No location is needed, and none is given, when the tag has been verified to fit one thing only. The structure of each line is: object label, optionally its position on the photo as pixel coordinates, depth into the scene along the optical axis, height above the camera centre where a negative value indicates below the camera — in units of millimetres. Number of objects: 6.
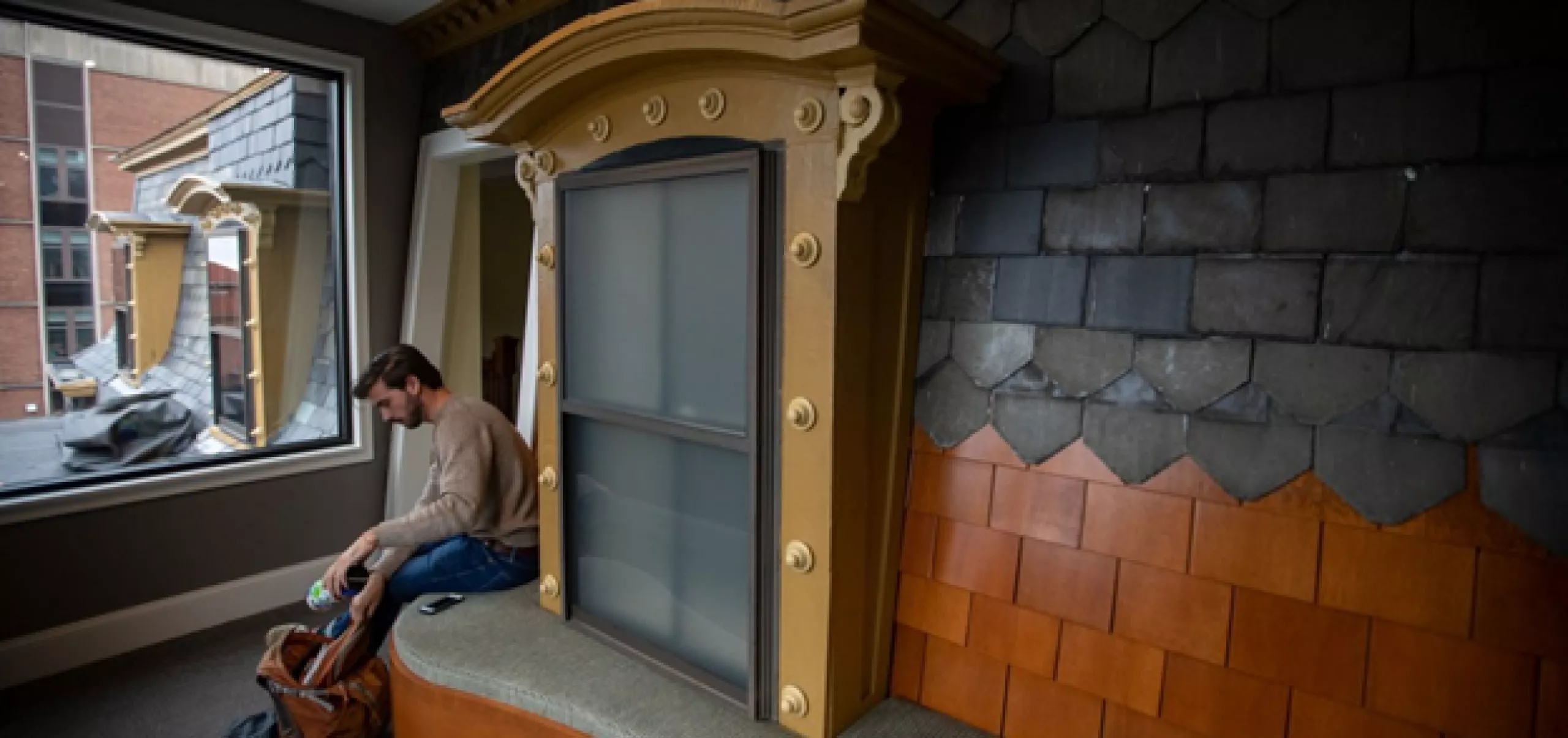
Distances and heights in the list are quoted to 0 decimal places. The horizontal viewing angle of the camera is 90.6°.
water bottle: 2094 -766
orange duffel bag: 1982 -979
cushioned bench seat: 1485 -779
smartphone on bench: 2021 -766
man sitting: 2025 -519
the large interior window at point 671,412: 1481 -200
